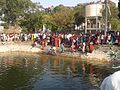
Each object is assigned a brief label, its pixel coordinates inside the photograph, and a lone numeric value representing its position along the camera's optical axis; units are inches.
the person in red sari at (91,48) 527.6
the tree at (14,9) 1184.9
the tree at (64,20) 1319.2
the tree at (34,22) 1031.0
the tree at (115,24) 1208.2
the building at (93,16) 926.3
